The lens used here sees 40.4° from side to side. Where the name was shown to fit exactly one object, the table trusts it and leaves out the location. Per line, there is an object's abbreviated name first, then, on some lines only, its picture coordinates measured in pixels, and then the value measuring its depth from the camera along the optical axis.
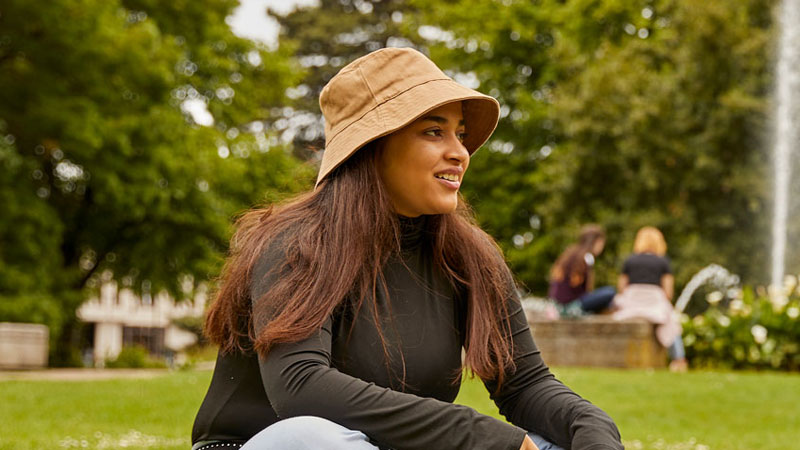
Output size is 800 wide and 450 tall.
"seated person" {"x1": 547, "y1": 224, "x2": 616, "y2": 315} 13.58
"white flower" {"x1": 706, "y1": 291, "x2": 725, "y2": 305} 15.25
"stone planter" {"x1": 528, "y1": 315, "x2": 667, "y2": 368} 13.99
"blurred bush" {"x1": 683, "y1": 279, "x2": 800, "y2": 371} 13.90
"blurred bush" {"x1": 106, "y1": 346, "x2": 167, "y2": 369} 20.83
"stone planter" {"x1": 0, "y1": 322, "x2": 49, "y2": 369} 16.39
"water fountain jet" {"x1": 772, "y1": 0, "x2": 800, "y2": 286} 21.33
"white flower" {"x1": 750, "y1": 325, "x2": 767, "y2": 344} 13.85
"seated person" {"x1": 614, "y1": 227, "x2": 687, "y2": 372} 14.06
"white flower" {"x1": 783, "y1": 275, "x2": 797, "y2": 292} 14.70
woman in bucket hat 2.69
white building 71.00
